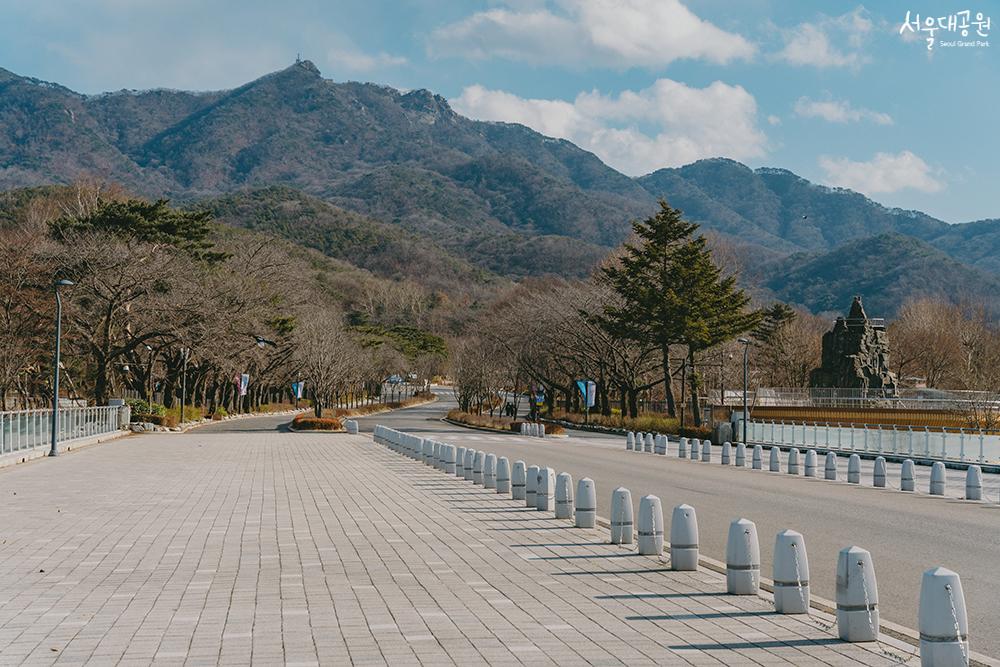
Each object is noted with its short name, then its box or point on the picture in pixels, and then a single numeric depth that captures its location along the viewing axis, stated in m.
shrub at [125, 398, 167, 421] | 55.81
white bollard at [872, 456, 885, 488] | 24.47
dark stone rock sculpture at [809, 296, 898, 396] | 62.38
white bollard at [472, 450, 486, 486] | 22.72
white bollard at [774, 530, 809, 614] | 8.85
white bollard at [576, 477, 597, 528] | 14.80
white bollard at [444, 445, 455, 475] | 25.85
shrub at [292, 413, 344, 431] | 56.09
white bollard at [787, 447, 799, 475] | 29.11
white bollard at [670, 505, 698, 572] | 11.20
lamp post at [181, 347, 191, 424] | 61.08
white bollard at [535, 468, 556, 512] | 17.30
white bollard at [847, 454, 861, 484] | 25.81
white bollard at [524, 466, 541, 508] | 17.70
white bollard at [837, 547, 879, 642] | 7.85
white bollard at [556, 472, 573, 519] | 15.91
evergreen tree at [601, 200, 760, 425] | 56.84
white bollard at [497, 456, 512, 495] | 20.56
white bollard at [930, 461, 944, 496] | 22.77
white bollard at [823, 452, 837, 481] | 27.25
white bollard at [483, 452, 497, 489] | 21.89
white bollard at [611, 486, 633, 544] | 13.18
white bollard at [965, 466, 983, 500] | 21.25
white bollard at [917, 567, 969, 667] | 6.70
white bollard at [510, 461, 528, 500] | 19.30
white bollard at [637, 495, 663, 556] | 12.16
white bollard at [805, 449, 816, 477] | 28.00
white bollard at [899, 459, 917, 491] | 23.53
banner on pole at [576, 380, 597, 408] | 61.03
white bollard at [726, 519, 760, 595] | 9.66
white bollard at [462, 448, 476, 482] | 23.69
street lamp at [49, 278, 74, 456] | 31.42
